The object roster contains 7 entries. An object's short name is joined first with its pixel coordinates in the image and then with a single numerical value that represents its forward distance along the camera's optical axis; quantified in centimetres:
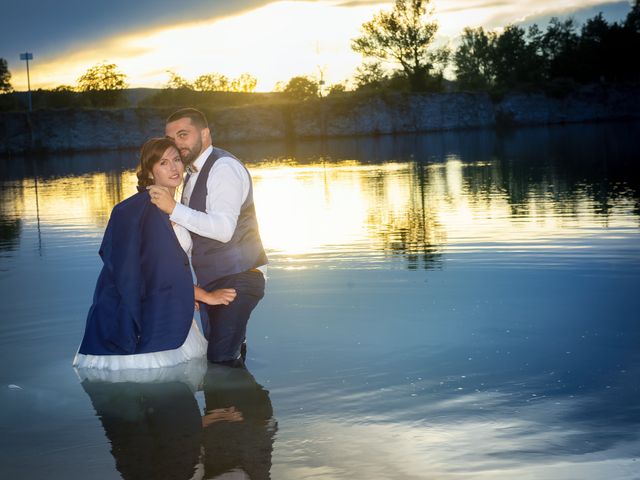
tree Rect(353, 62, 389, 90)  9669
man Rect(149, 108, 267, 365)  668
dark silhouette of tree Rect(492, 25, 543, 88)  9950
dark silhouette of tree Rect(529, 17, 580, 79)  9781
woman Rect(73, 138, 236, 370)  665
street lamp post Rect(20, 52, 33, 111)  7944
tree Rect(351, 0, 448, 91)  9575
